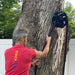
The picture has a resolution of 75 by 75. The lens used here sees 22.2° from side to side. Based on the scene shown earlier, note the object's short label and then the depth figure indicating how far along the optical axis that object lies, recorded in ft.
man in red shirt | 7.24
